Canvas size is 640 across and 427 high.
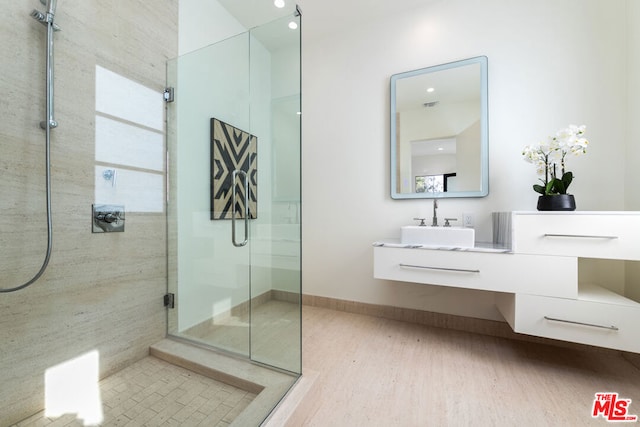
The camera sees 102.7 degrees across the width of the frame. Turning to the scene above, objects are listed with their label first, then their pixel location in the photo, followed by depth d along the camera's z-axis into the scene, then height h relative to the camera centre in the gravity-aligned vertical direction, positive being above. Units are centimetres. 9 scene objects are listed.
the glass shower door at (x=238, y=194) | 158 +11
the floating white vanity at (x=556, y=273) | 133 -37
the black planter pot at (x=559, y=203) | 151 +5
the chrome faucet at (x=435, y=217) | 205 -4
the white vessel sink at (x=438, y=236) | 172 -17
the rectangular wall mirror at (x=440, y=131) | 202 +67
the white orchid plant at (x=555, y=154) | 151 +37
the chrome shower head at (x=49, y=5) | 112 +90
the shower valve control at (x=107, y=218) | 133 -4
